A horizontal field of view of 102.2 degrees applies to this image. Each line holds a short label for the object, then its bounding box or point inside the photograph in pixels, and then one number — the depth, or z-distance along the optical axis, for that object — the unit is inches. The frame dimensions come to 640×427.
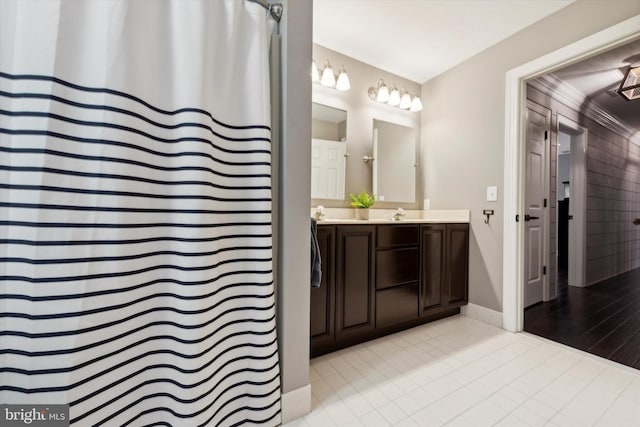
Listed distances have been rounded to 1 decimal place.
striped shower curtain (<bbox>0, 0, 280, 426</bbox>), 25.2
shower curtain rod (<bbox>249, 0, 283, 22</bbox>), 43.6
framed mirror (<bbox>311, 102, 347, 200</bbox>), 85.6
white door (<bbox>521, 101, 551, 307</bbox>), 98.1
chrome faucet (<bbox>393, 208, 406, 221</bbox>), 90.4
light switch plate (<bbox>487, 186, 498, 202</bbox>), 84.1
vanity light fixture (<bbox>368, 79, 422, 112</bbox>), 97.0
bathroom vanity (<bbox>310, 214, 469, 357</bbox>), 63.1
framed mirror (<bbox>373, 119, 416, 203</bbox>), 97.8
